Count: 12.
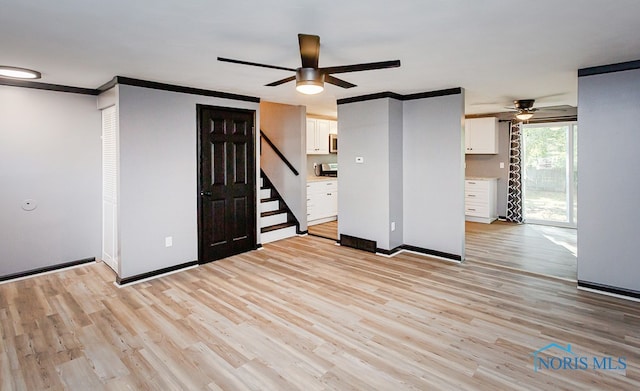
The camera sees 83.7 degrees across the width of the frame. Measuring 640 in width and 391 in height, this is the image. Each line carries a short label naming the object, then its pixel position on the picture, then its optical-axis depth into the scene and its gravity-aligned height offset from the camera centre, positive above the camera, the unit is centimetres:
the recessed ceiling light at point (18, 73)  354 +125
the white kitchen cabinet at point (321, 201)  721 -19
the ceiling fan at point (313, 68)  245 +88
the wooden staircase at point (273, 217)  602 -45
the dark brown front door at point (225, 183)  482 +14
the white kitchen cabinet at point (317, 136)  755 +121
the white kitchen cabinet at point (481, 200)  750 -19
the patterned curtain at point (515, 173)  746 +37
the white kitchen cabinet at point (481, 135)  755 +120
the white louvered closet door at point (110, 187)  433 +7
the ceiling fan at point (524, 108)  560 +132
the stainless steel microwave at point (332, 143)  807 +110
